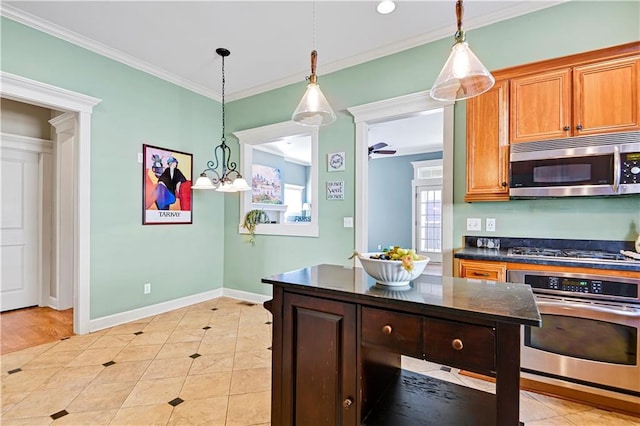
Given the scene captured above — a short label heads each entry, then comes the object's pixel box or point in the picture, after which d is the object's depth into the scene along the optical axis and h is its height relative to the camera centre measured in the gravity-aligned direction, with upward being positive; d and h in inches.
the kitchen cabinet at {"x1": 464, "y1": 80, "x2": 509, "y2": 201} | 102.5 +22.5
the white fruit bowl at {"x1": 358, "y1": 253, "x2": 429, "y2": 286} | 56.7 -10.5
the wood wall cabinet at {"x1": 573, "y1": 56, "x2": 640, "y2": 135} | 86.2 +32.7
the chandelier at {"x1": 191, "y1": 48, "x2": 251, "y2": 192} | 182.2 +27.9
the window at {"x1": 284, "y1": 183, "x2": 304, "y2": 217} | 330.0 +14.9
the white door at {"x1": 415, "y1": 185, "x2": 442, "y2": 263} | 297.6 -7.8
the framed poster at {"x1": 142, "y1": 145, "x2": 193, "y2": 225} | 151.9 +13.2
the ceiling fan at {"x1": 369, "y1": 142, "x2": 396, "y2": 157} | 223.7 +46.7
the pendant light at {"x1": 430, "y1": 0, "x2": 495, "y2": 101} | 60.6 +28.3
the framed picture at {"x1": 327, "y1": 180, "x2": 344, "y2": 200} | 147.5 +10.7
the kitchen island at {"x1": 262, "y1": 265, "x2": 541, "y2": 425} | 44.6 -21.4
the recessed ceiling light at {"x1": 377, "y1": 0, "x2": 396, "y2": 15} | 105.2 +69.8
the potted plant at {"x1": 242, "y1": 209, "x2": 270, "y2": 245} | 177.3 -4.5
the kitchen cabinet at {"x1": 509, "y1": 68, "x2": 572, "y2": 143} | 94.1 +32.7
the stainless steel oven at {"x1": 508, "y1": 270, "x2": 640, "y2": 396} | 76.9 -30.2
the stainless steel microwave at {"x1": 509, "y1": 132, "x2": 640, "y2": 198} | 84.9 +13.4
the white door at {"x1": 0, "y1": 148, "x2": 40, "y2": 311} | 159.0 -9.4
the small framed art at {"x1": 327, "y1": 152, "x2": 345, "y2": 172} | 147.6 +24.0
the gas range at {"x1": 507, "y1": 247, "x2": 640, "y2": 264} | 81.1 -11.8
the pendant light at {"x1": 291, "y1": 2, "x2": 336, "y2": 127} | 76.9 +26.7
